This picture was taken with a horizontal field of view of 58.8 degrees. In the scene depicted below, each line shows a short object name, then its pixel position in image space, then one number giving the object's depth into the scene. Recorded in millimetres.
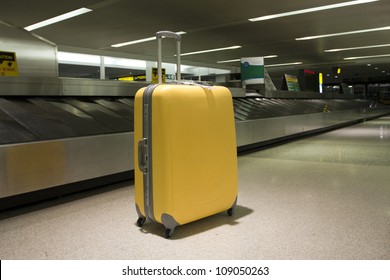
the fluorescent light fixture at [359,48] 16495
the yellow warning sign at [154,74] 8223
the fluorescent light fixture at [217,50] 16636
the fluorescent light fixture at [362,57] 20106
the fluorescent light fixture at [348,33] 12650
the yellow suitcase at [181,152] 2600
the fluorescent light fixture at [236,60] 19559
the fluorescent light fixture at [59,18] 9764
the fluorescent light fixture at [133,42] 14100
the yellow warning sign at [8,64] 5016
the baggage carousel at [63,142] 3373
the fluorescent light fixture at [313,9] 9250
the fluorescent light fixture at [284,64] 23545
